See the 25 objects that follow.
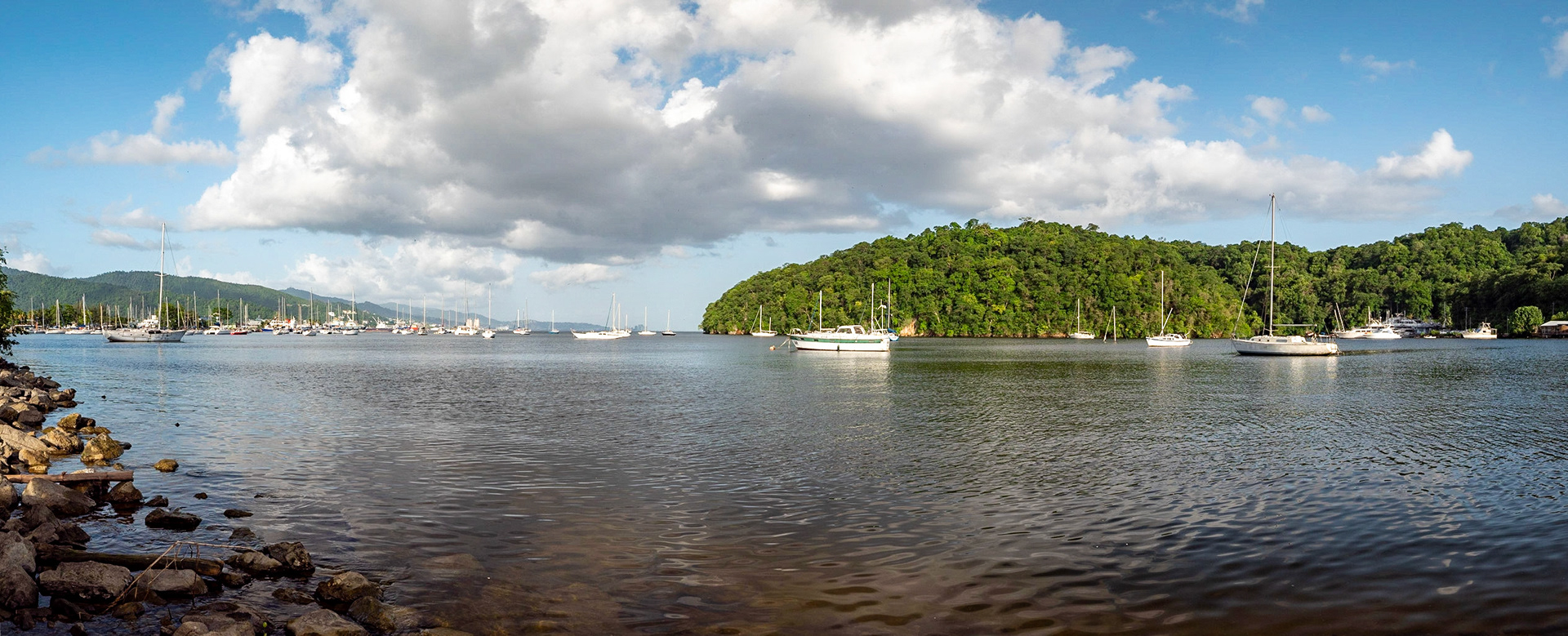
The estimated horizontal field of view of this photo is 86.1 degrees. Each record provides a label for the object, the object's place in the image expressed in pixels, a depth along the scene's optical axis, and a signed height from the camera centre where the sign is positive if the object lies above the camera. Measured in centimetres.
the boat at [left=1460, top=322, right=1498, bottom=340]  17826 -106
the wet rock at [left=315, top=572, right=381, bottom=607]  1077 -335
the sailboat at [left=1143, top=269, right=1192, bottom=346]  14512 -194
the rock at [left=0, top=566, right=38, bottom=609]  1013 -313
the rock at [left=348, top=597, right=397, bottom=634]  993 -342
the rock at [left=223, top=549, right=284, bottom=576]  1187 -329
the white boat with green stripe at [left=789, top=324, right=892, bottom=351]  10412 -123
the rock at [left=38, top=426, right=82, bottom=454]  2261 -291
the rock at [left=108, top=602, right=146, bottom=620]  1021 -340
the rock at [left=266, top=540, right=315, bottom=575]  1203 -324
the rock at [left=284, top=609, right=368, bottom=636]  930 -328
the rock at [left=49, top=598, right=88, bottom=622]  1012 -337
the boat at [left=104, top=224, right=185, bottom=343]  13465 -34
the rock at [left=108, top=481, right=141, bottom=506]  1623 -315
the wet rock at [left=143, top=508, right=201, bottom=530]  1462 -328
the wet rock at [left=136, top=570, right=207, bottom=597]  1089 -327
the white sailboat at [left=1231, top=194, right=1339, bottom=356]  9050 -190
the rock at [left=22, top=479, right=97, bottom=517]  1477 -295
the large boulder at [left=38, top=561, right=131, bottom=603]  1066 -318
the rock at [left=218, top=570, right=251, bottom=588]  1142 -337
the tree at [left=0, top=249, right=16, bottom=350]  5106 +133
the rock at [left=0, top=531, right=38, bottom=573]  1068 -285
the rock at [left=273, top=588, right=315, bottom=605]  1081 -342
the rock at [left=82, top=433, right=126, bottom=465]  2186 -313
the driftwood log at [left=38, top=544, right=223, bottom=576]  1167 -321
